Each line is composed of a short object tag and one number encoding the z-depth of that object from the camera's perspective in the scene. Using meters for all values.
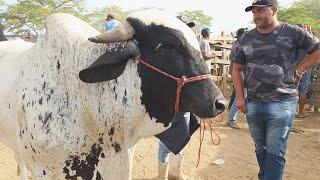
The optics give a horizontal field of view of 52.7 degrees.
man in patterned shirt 2.71
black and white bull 1.87
